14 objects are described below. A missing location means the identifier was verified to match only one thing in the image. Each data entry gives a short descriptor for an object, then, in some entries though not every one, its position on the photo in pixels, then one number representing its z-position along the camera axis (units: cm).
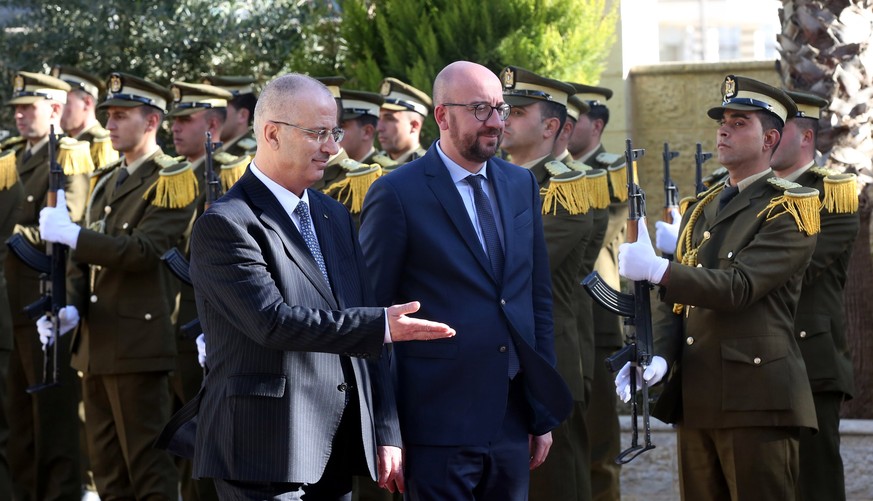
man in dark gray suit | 774
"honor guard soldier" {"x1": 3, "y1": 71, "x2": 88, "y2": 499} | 1506
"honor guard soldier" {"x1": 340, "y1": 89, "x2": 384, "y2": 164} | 1588
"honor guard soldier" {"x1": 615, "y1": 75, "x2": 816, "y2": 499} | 1047
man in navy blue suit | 873
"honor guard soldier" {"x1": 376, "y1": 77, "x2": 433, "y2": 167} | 1578
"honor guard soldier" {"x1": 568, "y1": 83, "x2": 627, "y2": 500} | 1459
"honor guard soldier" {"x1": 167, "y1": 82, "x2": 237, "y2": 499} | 1427
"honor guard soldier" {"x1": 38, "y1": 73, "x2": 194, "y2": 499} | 1329
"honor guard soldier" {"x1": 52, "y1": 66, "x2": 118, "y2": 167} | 1774
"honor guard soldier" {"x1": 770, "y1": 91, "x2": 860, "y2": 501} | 1202
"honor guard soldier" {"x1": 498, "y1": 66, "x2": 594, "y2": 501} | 1236
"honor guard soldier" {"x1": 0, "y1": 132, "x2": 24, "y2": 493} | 1421
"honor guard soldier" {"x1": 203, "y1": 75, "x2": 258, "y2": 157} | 1566
